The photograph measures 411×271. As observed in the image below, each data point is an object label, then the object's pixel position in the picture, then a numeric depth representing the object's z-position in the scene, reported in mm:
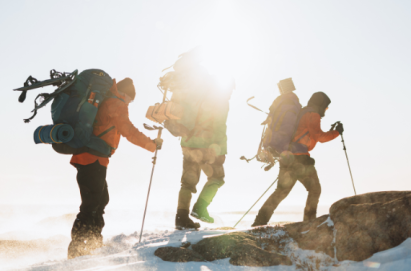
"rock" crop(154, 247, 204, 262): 3899
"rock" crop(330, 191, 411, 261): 3559
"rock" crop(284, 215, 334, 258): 4090
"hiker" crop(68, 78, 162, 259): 5246
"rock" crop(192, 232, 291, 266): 3852
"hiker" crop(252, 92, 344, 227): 6133
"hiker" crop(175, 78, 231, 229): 6277
